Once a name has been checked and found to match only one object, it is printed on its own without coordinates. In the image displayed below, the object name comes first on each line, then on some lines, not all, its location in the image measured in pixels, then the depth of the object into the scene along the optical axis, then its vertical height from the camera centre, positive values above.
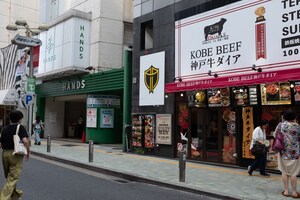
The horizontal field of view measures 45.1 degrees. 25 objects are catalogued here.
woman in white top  10.43 -0.52
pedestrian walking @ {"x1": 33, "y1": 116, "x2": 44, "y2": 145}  20.77 -0.57
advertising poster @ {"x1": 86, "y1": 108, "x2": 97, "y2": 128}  21.80 +0.36
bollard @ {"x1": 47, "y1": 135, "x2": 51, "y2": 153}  17.03 -0.95
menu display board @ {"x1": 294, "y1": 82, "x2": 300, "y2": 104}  10.70 +1.02
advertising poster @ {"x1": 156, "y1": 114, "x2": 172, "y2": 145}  15.07 -0.16
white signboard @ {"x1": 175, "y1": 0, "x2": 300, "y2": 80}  11.08 +3.00
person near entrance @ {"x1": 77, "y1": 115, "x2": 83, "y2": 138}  28.12 -0.26
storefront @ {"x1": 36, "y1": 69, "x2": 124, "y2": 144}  20.87 +1.44
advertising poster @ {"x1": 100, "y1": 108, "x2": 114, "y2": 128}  21.94 +0.38
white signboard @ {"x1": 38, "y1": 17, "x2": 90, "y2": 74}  21.80 +4.94
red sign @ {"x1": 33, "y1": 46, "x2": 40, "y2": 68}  26.20 +4.92
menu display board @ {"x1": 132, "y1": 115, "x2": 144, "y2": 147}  16.66 -0.26
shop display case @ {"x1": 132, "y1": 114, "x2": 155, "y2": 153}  16.03 -0.35
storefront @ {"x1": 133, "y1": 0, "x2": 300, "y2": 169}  11.14 +1.60
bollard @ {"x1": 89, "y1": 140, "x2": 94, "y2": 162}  13.56 -1.02
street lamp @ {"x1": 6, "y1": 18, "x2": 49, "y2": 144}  19.02 +4.40
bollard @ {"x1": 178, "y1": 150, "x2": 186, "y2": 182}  9.59 -1.03
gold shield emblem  15.91 +2.11
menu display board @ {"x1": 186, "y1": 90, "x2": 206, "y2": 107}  13.78 +1.04
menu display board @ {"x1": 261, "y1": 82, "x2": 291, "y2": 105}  10.97 +1.02
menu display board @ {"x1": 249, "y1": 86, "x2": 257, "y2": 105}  11.93 +1.02
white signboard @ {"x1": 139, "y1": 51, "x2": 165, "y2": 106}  15.62 +2.03
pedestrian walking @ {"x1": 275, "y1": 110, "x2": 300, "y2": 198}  7.88 -0.60
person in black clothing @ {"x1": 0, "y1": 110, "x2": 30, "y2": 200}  6.75 -0.60
